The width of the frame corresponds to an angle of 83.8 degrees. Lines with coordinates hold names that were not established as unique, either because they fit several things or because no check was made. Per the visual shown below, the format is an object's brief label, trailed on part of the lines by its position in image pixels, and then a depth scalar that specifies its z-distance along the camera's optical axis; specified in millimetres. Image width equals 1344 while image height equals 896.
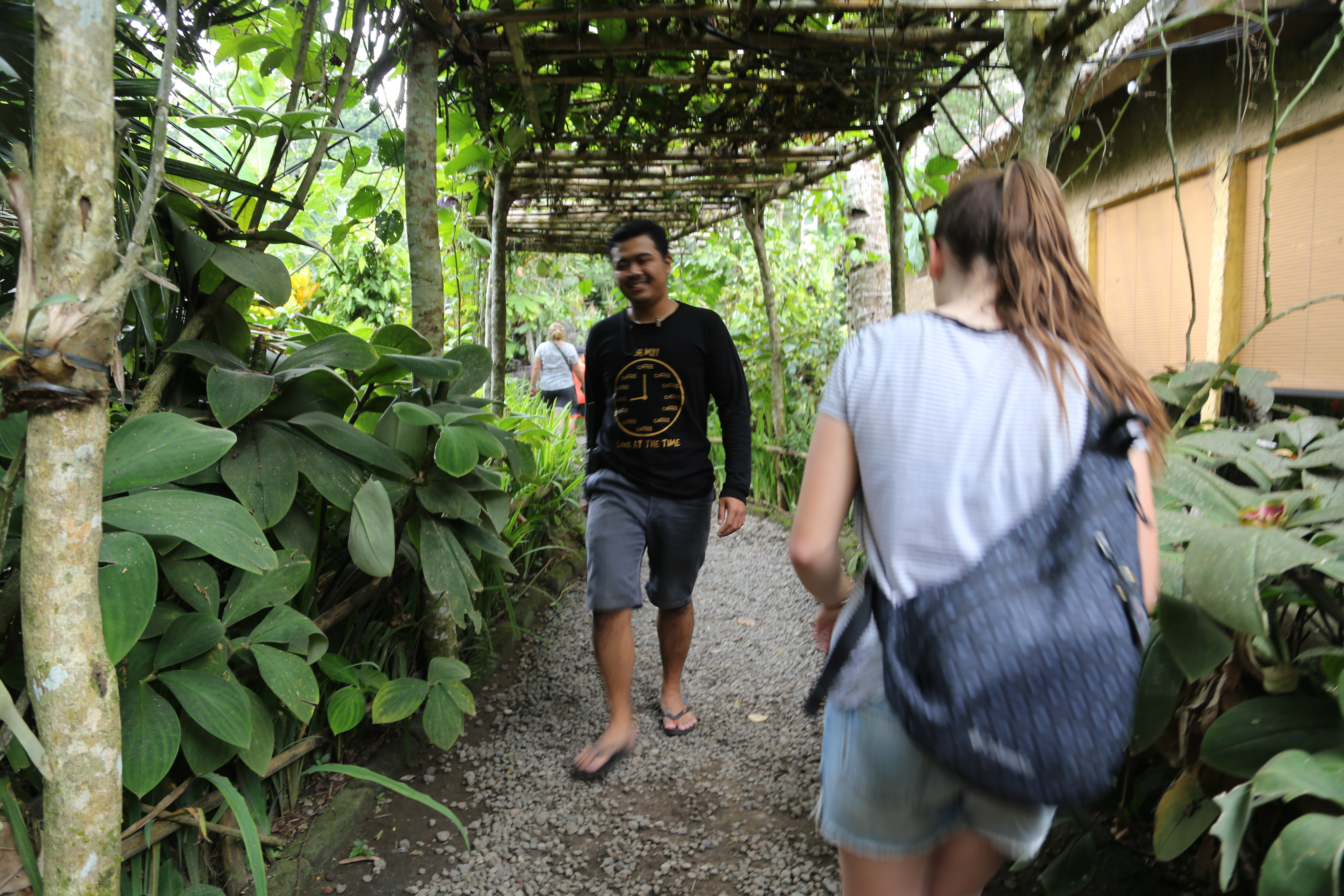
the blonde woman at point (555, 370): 7512
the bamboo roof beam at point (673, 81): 2734
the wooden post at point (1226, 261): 3490
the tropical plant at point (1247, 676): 859
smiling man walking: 2271
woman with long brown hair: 883
